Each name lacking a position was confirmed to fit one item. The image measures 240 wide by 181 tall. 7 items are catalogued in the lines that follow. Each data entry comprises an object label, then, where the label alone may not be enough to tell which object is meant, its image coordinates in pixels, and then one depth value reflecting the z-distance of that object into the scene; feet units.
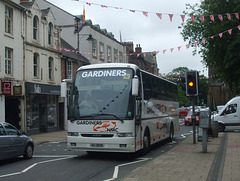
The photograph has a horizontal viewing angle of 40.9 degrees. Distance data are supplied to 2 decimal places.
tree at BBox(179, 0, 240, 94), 75.79
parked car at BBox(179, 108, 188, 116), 180.16
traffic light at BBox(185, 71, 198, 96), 52.08
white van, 80.38
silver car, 35.24
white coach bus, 34.96
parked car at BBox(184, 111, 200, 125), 112.19
